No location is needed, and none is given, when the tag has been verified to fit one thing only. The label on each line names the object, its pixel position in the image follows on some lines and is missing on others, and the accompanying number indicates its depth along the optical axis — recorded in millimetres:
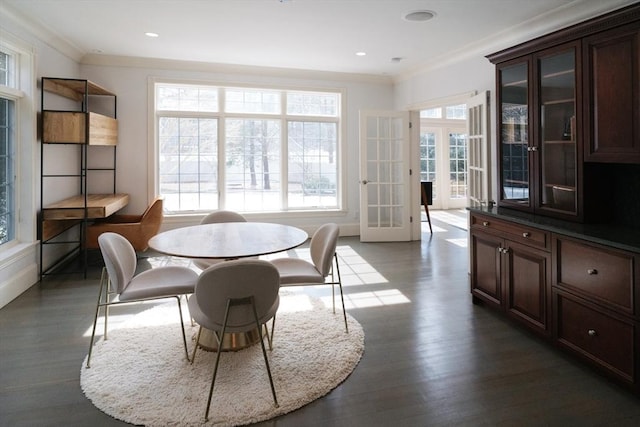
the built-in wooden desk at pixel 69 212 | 4266
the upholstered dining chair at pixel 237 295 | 1945
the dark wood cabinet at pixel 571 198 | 2266
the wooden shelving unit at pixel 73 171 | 4250
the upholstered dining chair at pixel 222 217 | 3729
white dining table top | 2462
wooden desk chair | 4738
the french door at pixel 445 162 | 10203
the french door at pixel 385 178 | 6391
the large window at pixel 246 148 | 5988
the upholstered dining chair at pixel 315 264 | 2763
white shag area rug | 2033
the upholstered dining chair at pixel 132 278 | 2428
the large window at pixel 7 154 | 3823
